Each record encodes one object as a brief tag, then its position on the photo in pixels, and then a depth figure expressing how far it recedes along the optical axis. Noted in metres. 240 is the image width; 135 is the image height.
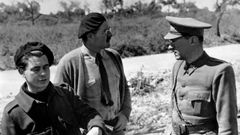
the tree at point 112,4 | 51.84
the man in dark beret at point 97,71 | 2.88
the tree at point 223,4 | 31.64
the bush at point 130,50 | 21.47
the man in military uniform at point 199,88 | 2.41
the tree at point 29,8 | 51.84
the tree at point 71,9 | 58.17
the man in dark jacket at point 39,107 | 2.05
